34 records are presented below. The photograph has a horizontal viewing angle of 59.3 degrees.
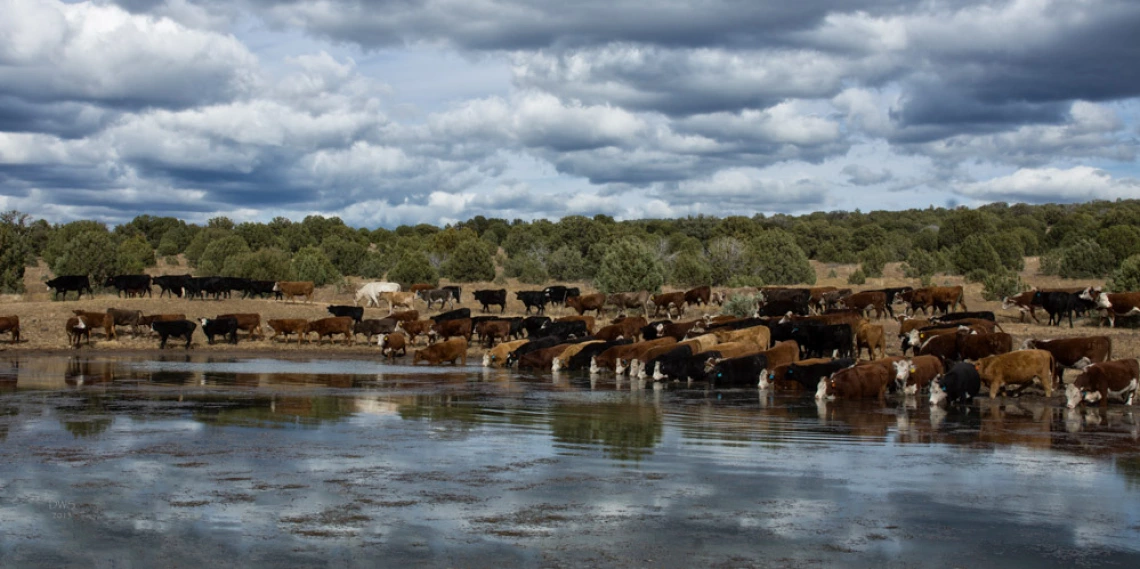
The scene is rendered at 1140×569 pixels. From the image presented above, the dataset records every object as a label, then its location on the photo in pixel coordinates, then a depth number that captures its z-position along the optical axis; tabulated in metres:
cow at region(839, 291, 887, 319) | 38.19
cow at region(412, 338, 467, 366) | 31.47
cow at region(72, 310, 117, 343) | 35.78
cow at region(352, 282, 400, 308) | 49.19
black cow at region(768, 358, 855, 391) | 22.09
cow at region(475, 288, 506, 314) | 46.38
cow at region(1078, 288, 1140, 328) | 32.75
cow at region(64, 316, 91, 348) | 34.22
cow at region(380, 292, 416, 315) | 46.72
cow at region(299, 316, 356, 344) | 37.16
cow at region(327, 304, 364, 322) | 41.66
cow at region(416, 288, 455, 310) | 48.16
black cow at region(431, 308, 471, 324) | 41.12
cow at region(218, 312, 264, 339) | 38.00
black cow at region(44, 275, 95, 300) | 45.12
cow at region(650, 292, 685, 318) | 42.69
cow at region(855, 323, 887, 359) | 27.42
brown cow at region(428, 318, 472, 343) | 36.81
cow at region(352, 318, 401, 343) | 37.59
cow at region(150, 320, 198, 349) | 35.25
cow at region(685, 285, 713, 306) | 43.91
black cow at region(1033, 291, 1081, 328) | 34.47
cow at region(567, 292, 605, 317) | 44.34
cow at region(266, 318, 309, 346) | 37.16
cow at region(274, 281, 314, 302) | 48.91
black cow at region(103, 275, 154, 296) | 47.06
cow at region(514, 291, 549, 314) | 46.66
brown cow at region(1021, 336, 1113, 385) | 21.59
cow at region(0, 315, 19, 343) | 34.00
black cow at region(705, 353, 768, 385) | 23.89
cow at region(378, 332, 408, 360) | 32.81
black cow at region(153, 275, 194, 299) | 47.28
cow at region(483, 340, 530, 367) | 30.89
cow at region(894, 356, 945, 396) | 20.69
